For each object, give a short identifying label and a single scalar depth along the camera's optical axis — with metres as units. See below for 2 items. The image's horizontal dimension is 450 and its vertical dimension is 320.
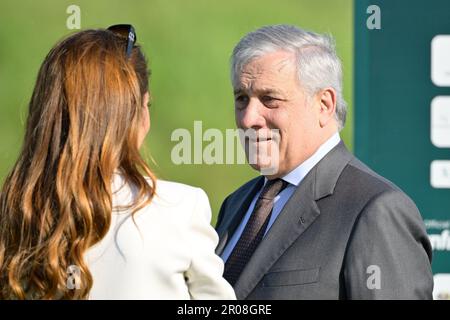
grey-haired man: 4.94
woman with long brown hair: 4.65
